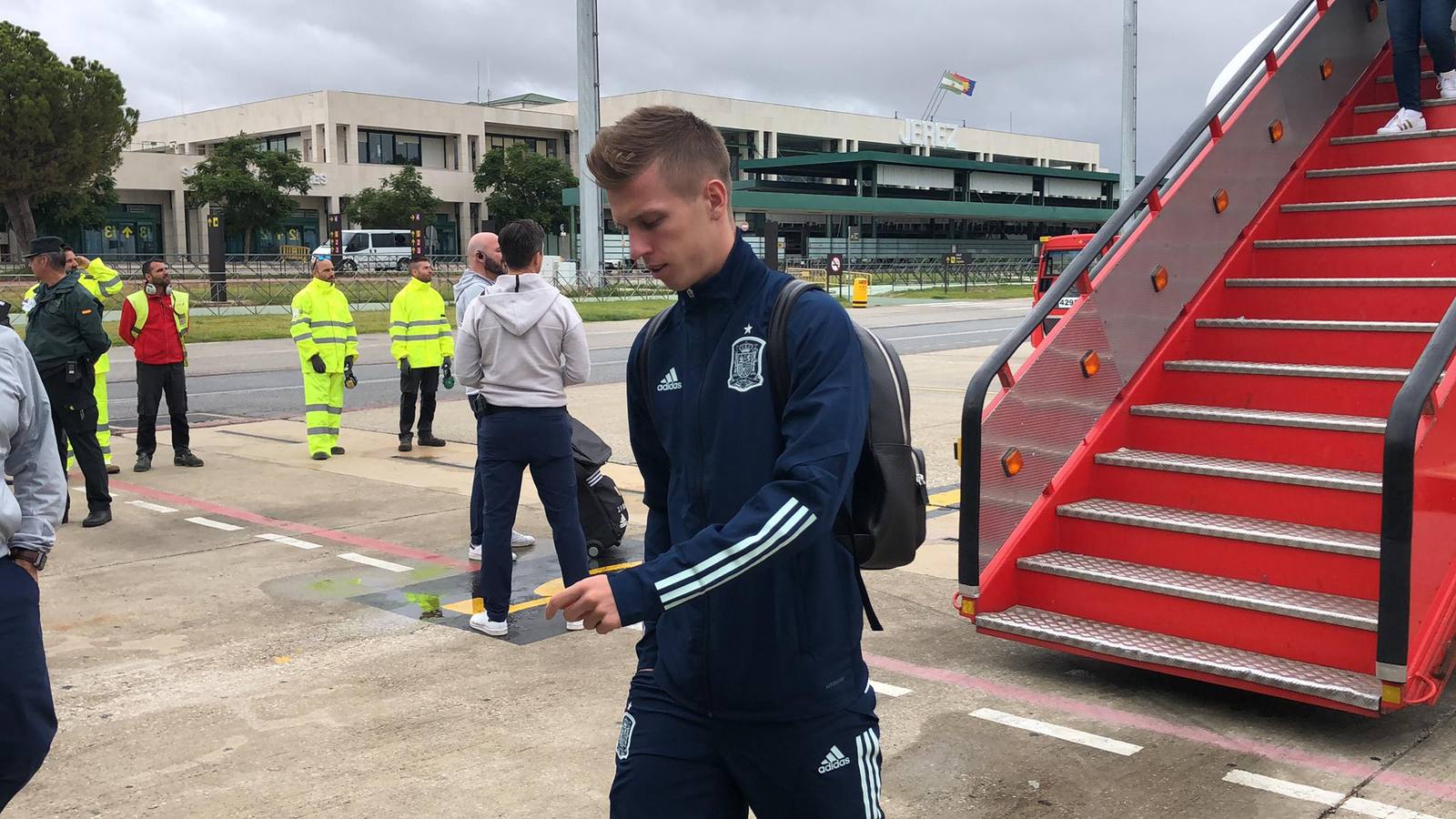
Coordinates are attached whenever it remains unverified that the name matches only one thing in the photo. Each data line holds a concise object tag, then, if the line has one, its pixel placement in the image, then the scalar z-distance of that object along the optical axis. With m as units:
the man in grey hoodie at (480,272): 7.32
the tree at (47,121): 52.66
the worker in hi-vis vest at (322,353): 11.23
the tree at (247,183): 64.56
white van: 59.84
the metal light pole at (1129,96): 36.75
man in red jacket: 10.57
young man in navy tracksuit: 2.20
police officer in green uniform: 8.62
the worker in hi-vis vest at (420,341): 11.28
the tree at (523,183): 76.06
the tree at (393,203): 71.38
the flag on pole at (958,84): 94.75
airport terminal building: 76.38
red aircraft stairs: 4.55
